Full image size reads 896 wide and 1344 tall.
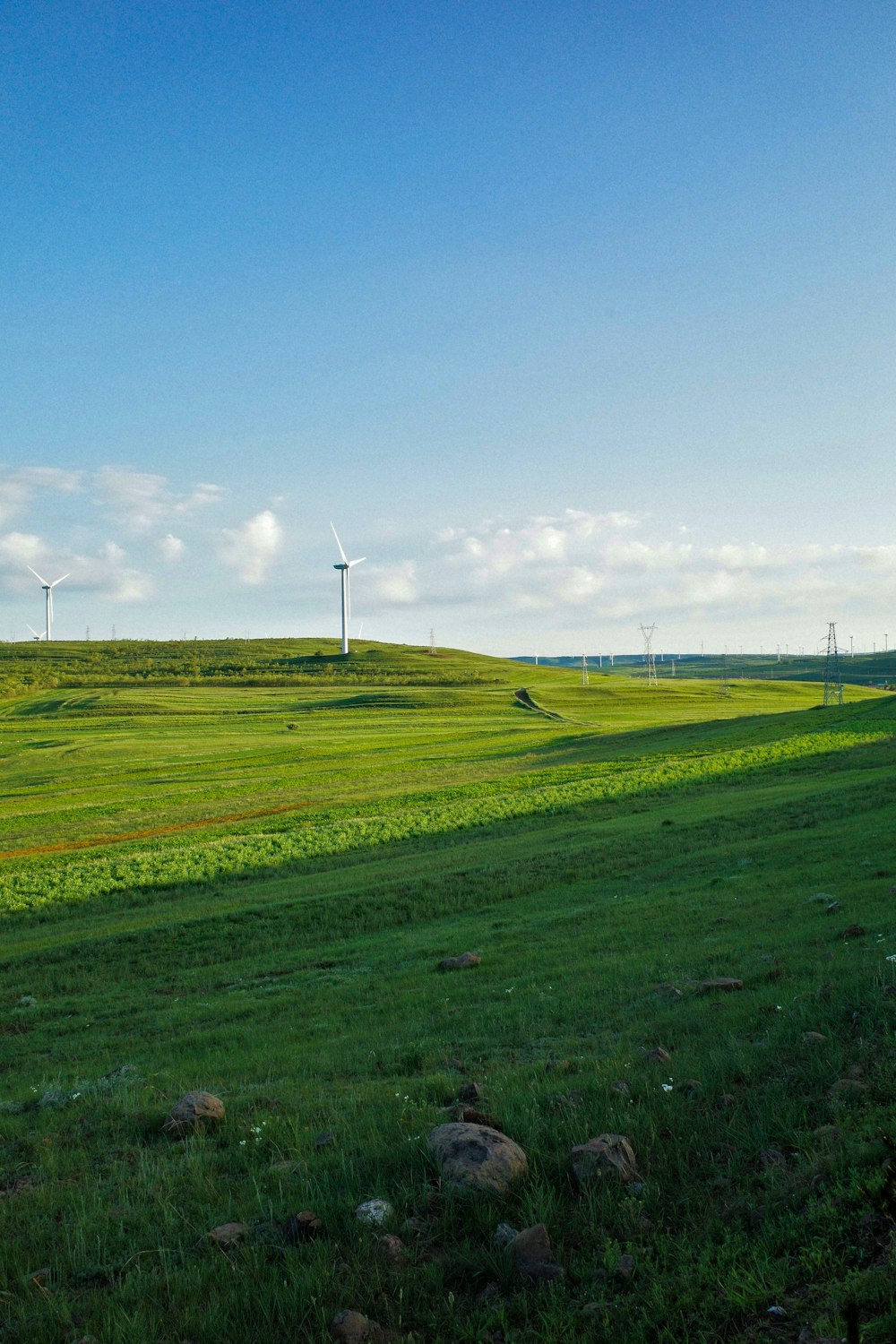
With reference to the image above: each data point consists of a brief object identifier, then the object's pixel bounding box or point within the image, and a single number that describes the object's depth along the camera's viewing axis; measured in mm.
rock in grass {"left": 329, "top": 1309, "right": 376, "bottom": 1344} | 5523
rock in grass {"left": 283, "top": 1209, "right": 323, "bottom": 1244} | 6664
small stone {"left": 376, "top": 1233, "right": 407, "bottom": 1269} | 6203
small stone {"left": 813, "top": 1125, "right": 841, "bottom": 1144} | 6703
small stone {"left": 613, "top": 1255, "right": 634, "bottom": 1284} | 5805
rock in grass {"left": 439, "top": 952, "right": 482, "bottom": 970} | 17188
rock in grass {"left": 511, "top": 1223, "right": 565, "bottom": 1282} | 5934
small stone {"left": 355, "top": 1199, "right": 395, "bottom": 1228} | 6641
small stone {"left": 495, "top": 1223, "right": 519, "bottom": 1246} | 6293
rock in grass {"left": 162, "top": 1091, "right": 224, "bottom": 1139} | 9227
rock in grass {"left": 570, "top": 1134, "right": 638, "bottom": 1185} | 6816
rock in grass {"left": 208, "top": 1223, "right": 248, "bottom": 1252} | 6648
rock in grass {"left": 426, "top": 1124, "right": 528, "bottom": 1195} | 6863
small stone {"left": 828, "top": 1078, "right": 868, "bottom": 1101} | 7426
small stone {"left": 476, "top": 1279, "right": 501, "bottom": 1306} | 5840
